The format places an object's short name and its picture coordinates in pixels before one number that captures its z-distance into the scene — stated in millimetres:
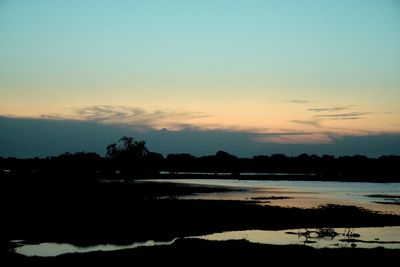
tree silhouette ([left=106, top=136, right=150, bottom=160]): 130000
